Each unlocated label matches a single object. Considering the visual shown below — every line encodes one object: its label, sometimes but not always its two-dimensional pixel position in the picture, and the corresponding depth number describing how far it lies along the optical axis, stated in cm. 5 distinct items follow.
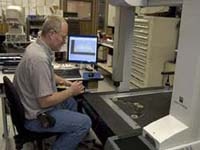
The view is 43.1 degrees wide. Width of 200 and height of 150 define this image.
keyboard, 264
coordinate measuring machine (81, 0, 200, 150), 122
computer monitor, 283
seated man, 185
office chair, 182
